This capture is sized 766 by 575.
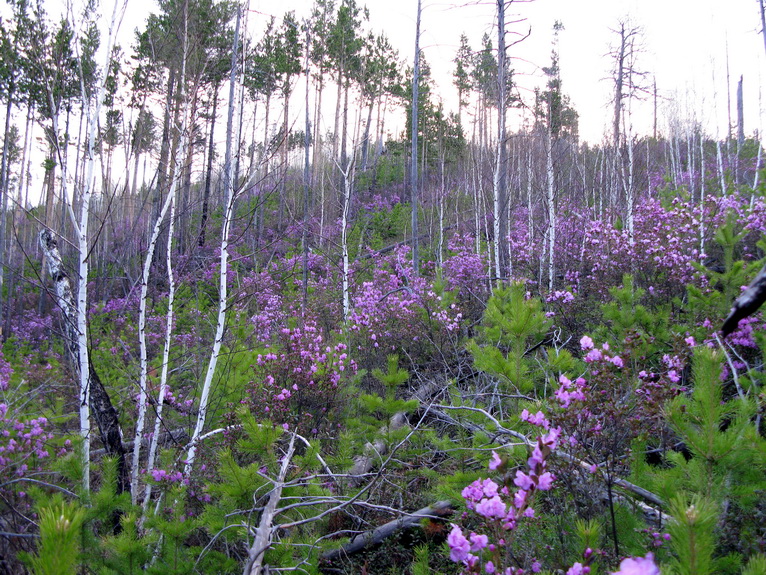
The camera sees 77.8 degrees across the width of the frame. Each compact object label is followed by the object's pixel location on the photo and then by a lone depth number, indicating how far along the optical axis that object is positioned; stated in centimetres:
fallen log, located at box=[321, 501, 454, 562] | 357
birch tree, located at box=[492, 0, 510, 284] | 874
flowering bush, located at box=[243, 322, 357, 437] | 464
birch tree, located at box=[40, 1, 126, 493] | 349
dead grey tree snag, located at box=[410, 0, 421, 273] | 1103
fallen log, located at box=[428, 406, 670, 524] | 262
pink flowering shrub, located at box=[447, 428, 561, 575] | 170
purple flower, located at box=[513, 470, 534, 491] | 174
